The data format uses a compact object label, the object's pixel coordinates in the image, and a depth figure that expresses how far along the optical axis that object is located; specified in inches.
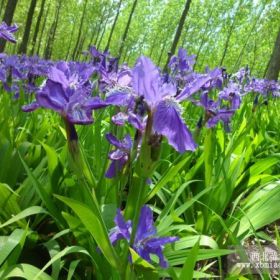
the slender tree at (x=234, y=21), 765.4
